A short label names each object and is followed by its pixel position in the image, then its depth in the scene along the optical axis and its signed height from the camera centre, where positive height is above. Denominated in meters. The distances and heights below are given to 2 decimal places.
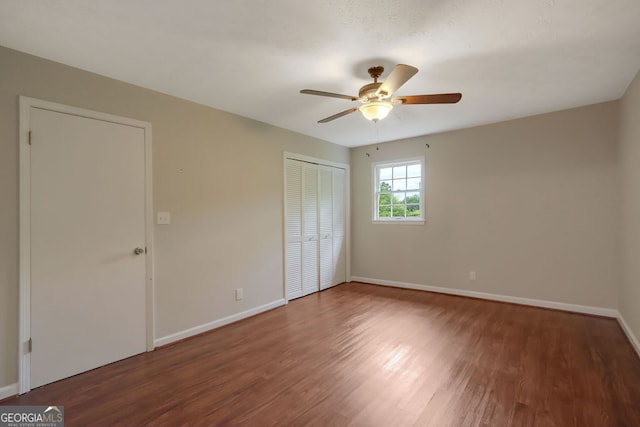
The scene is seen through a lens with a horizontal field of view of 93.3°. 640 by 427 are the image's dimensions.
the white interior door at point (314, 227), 4.32 -0.18
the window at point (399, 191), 4.82 +0.40
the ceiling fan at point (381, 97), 2.17 +0.91
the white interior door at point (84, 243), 2.24 -0.21
